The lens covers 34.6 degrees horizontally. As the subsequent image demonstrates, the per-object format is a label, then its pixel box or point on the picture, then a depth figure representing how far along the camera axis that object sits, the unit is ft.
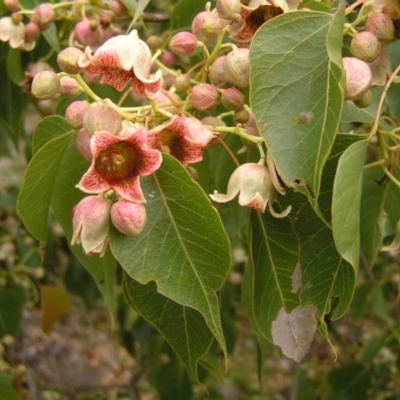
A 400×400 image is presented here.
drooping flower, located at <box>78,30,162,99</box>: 0.57
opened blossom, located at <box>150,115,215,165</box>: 0.57
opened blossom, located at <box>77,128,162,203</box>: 0.54
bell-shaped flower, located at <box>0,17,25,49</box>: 0.87
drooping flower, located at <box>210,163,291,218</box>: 0.57
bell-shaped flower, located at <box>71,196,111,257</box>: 0.55
